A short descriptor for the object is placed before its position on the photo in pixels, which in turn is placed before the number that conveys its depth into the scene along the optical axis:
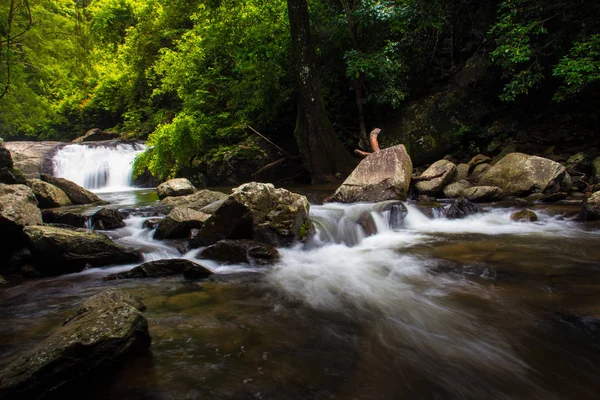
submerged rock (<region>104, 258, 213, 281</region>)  4.33
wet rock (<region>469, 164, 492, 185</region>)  9.13
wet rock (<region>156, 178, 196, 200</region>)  9.39
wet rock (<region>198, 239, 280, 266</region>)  4.95
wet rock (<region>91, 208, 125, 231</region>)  6.63
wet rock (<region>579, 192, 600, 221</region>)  5.99
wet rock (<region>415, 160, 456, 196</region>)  8.73
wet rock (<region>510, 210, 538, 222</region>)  6.55
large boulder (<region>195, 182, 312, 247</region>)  5.30
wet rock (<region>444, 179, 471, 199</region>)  8.62
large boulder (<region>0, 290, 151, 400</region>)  1.88
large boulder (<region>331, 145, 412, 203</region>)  8.16
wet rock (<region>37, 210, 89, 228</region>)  6.61
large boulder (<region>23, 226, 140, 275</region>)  4.39
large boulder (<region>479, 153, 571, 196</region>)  7.85
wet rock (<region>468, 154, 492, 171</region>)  9.97
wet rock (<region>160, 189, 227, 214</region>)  8.02
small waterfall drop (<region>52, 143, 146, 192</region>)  15.55
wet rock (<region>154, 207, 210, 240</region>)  6.02
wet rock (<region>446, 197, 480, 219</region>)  7.14
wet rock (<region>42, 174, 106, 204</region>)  9.68
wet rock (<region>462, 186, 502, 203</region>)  8.02
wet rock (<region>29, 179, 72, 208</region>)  8.59
